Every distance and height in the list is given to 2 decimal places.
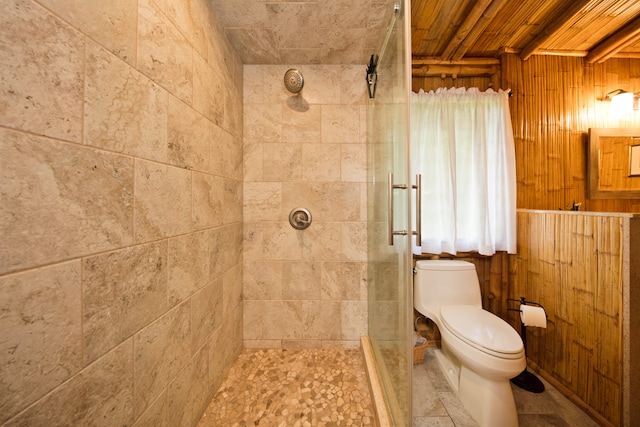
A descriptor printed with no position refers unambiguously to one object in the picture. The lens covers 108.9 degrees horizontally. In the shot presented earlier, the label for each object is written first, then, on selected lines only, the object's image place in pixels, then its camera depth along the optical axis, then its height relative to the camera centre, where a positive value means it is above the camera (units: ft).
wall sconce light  6.31 +3.11
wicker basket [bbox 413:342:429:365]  5.74 -3.48
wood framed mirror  6.35 +1.42
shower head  4.88 +2.88
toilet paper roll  5.07 -2.30
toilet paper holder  5.06 -3.82
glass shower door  2.95 -0.03
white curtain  6.14 +1.27
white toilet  4.09 -2.42
